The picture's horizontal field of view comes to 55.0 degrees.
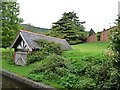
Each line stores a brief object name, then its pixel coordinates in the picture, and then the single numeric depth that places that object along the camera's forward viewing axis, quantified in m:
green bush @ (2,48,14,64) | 13.39
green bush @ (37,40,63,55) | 12.54
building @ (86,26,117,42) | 18.68
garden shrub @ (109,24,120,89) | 5.75
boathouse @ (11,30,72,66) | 12.35
